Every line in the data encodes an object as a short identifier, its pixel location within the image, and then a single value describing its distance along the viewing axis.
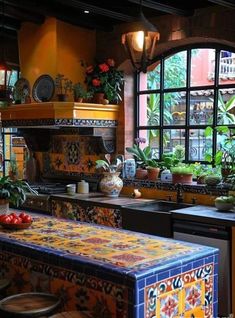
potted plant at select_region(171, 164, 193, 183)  5.00
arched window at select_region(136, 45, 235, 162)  5.06
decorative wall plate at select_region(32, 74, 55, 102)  5.77
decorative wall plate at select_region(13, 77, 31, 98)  6.13
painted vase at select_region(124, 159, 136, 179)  5.58
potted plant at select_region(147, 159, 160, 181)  5.37
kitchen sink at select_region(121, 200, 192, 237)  4.39
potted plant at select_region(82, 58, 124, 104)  5.66
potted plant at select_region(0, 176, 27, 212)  3.81
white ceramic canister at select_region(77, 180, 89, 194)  5.71
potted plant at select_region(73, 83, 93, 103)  5.54
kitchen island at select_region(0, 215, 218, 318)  2.42
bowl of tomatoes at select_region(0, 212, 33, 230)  3.38
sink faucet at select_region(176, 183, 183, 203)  4.98
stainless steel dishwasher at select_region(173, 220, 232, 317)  3.89
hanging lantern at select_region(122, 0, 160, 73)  3.63
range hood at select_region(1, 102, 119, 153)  5.40
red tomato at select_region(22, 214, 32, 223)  3.43
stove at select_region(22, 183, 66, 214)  5.53
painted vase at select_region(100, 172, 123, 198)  5.45
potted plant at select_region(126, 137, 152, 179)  5.53
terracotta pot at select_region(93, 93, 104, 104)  5.70
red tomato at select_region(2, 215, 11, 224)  3.38
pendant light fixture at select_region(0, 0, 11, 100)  4.48
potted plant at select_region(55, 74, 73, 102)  5.67
